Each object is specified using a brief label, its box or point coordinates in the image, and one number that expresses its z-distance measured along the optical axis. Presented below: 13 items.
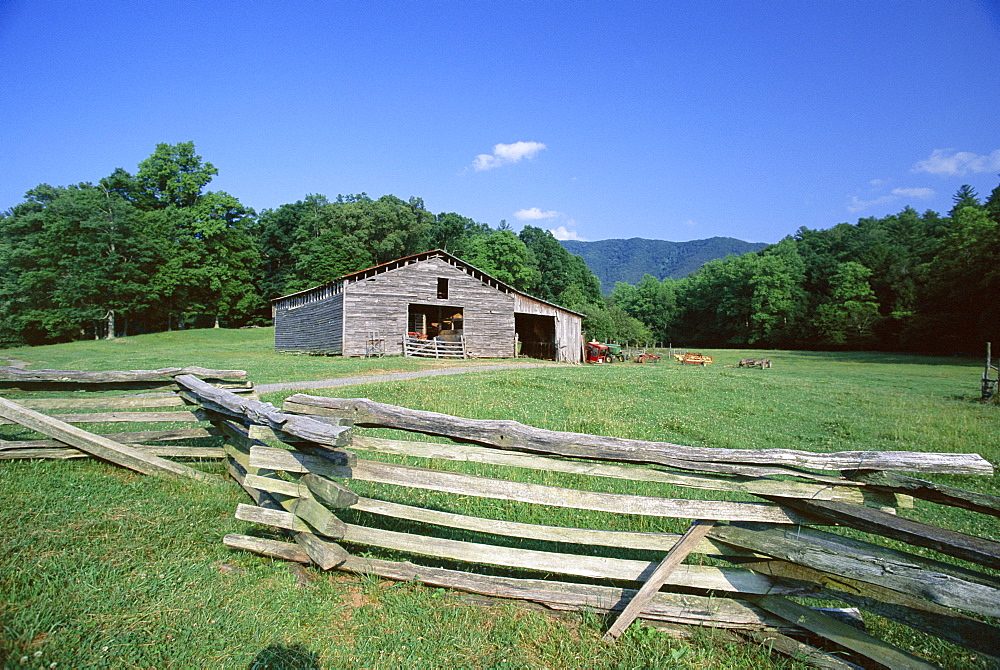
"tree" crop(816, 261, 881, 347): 61.66
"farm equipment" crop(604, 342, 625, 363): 46.08
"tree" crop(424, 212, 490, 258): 84.94
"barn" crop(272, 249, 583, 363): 33.12
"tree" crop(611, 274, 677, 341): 103.00
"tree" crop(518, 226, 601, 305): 98.21
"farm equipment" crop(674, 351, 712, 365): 42.47
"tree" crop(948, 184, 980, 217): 66.44
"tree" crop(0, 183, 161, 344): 51.69
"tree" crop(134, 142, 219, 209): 62.12
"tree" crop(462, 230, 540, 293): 76.12
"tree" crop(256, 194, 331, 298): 76.88
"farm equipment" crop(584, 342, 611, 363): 44.97
